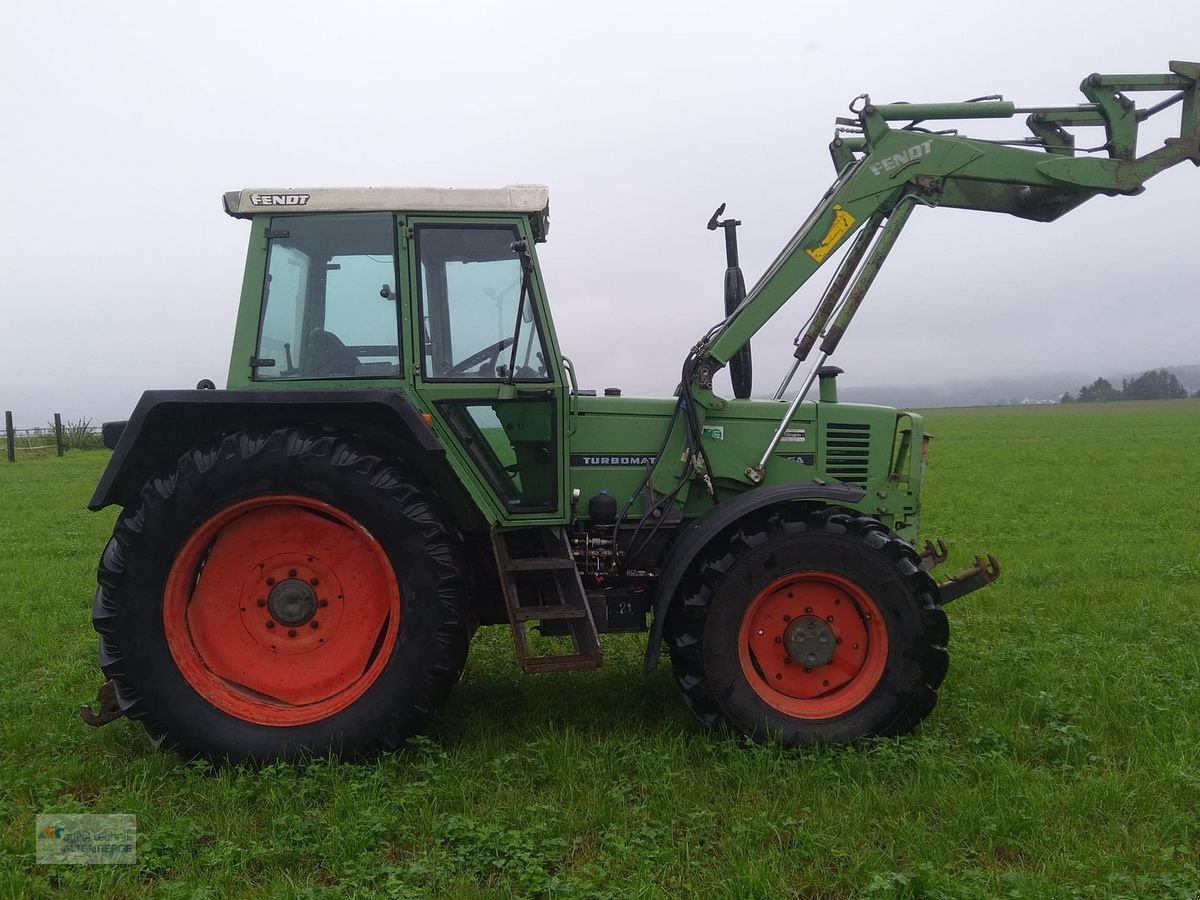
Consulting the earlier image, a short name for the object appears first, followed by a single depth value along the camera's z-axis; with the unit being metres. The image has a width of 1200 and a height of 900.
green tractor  3.80
